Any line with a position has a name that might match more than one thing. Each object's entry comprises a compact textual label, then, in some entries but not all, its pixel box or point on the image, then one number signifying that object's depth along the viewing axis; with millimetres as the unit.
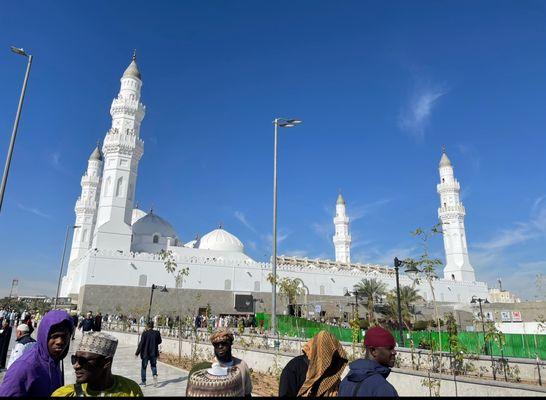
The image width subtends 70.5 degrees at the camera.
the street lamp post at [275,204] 14689
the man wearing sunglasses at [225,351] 3488
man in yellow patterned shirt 2250
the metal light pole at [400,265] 10799
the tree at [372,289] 44062
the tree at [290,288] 24770
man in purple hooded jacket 2564
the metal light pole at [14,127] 10695
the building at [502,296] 64800
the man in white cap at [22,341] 4852
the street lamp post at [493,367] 9136
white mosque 35006
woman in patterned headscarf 3154
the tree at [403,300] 36625
